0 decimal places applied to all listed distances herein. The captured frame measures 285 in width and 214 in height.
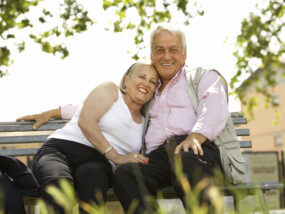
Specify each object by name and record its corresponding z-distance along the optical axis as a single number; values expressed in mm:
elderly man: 3561
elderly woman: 3740
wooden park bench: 4715
